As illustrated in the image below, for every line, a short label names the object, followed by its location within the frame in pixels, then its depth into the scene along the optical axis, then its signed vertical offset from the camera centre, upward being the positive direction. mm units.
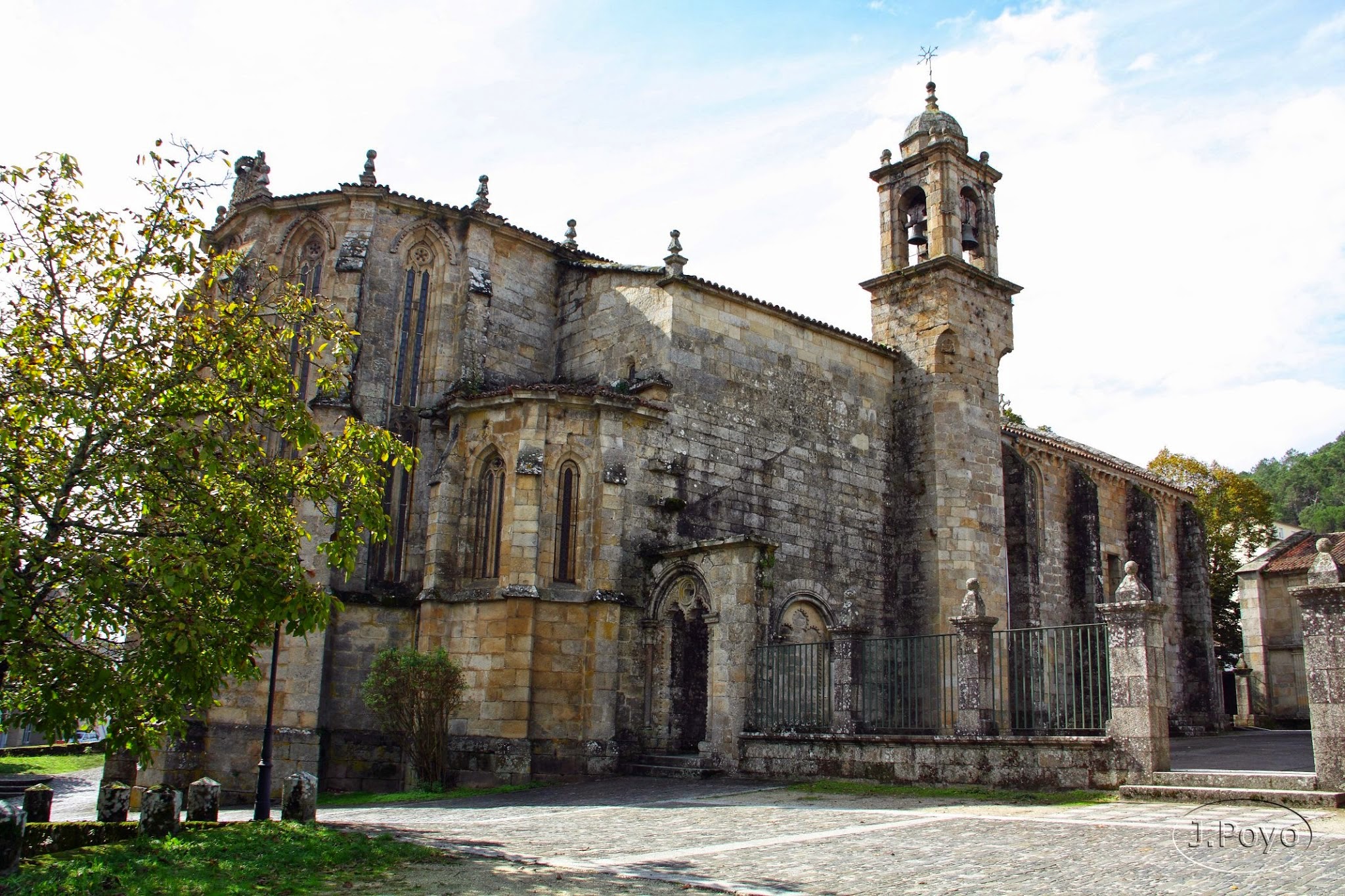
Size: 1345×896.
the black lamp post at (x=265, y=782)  12125 -1287
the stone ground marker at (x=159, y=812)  9461 -1256
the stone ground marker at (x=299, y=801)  11328 -1344
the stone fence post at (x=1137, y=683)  12070 +113
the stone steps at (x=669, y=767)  16781 -1361
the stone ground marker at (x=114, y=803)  9453 -1177
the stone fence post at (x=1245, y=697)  34281 -61
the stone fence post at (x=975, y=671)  13945 +242
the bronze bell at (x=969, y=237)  26875 +11267
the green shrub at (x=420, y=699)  17156 -371
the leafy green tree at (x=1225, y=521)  43000 +7307
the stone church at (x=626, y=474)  17969 +4210
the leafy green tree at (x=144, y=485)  8125 +1567
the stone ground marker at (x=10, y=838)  7762 -1240
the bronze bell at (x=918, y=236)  26859 +11311
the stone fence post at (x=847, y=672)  15477 +201
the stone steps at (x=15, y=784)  16559 -1918
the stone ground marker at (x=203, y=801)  10297 -1252
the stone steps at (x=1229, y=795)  10445 -1029
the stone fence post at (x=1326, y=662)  10883 +360
